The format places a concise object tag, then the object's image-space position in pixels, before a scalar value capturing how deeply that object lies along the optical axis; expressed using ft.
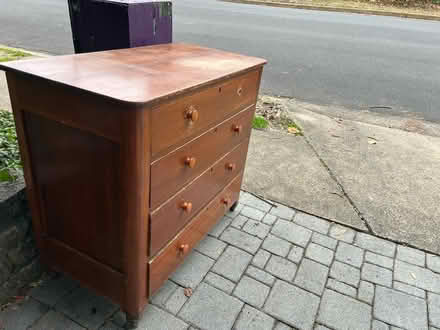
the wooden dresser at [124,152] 4.65
